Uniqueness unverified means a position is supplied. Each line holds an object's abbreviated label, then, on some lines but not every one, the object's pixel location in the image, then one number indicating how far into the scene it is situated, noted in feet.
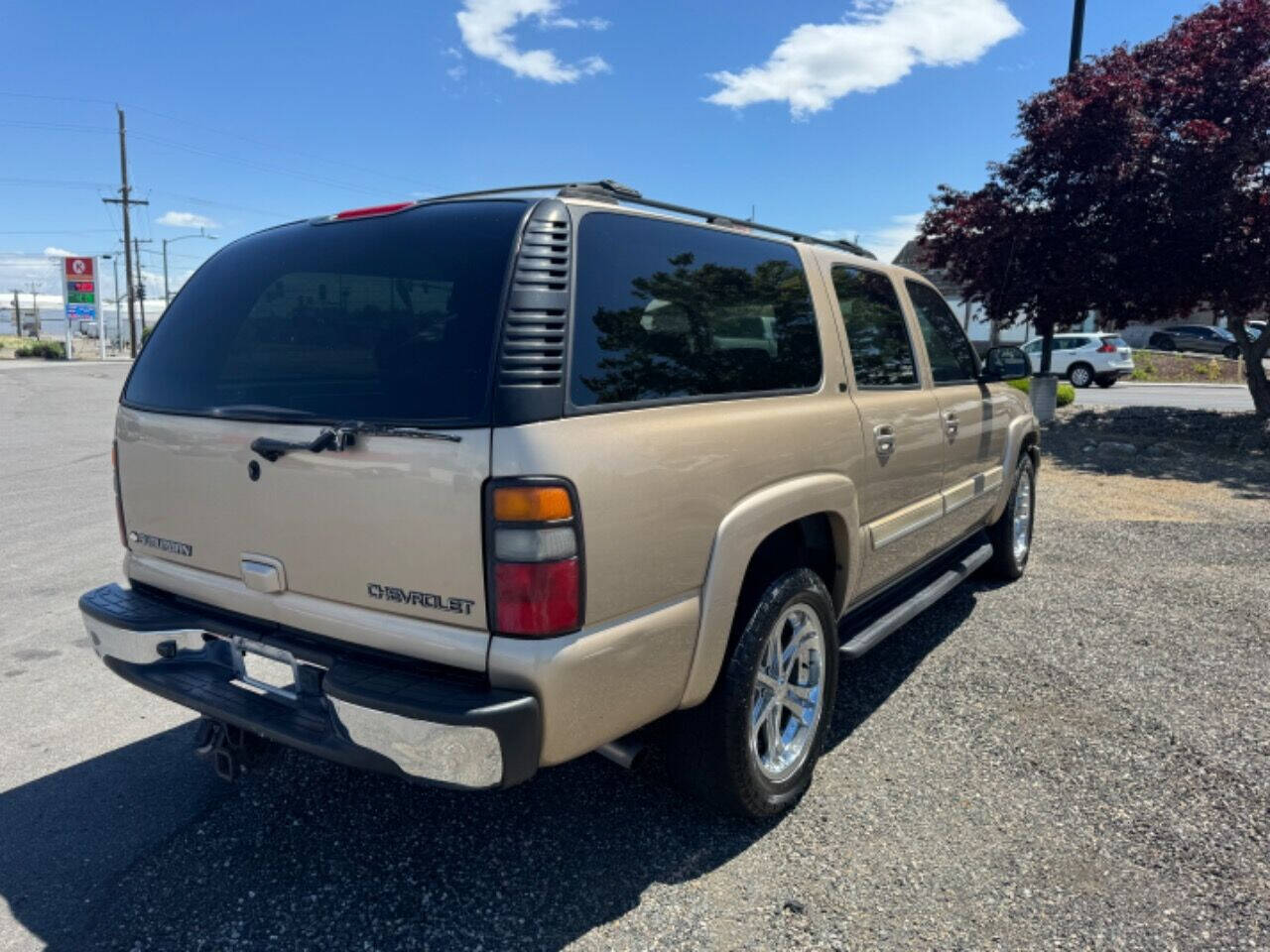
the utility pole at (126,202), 155.53
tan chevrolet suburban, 7.02
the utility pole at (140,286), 192.58
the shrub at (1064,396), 50.06
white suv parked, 80.94
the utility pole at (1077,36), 42.83
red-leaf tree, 36.76
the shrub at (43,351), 142.10
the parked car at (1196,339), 121.90
